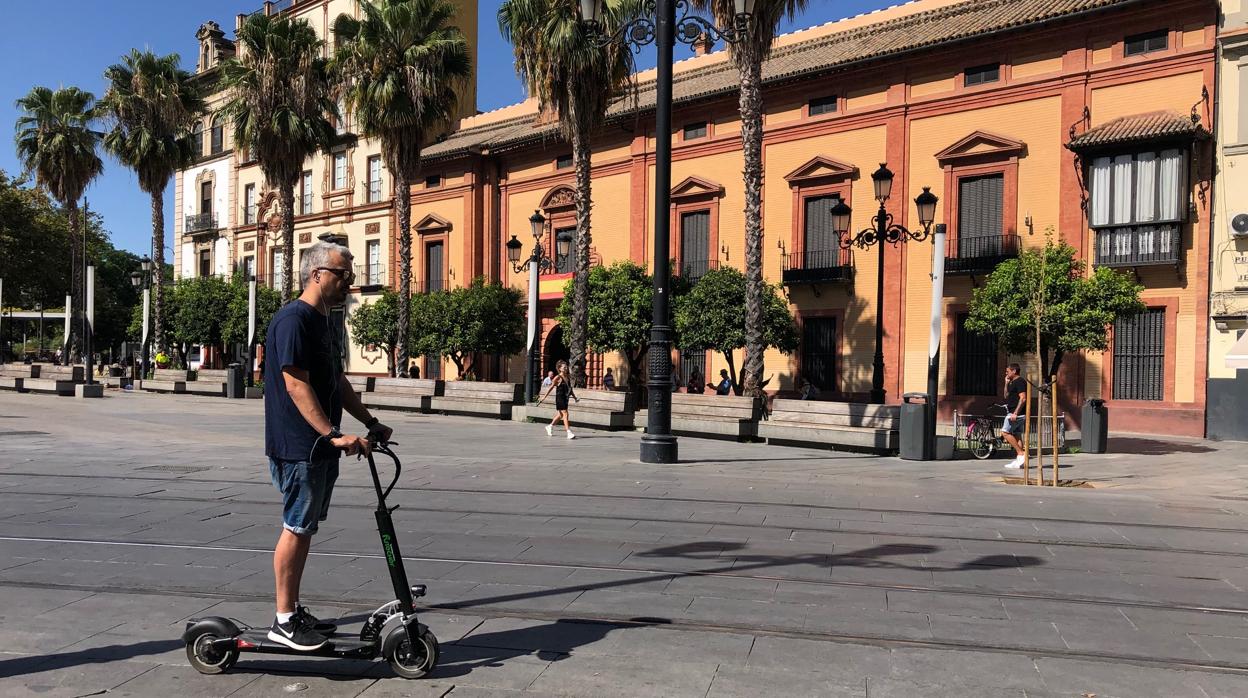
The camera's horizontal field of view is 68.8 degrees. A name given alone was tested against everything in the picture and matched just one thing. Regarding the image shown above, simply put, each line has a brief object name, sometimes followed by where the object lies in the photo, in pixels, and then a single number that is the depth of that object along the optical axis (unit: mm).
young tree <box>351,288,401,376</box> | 34688
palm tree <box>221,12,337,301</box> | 30625
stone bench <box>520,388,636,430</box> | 19922
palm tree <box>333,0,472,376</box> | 27828
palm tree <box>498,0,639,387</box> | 21688
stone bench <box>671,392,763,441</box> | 17781
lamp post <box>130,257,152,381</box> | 32969
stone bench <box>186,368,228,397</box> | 30703
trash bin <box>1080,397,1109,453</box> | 16891
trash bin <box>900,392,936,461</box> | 14562
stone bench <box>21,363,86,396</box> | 29672
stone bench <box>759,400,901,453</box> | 15422
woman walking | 17922
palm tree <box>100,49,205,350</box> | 36219
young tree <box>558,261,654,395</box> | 26906
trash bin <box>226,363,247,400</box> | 29656
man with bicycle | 13657
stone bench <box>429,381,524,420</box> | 23141
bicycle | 15836
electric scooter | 3885
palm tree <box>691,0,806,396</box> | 19344
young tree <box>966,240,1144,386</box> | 18234
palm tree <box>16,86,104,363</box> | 39625
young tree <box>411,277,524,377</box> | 31859
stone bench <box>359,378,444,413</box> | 25094
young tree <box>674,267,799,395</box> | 24922
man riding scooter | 3824
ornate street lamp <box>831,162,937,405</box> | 17562
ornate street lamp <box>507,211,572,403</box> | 22328
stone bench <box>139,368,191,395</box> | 32188
